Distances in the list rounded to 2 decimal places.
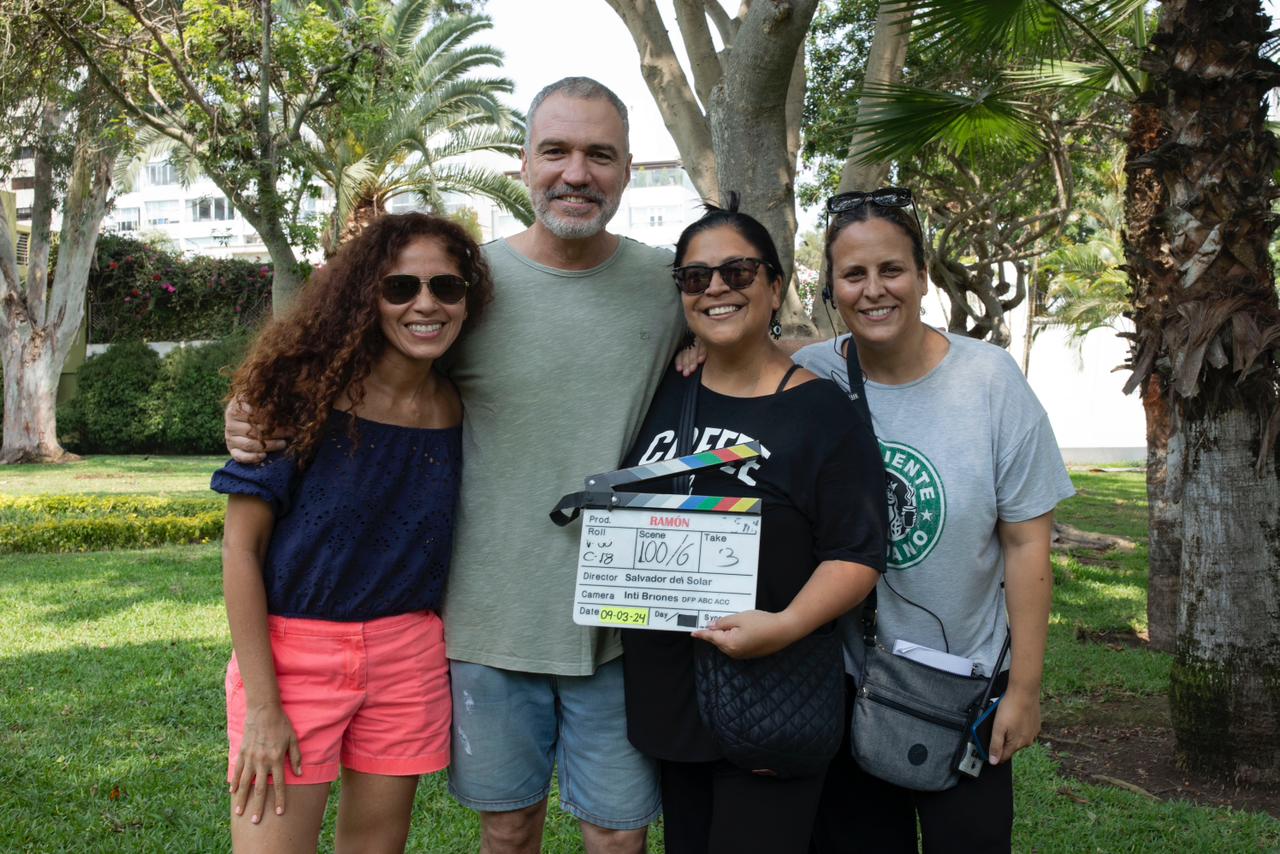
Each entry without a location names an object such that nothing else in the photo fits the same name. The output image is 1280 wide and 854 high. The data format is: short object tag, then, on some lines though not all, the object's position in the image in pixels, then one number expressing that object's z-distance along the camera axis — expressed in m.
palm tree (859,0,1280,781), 4.68
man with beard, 2.87
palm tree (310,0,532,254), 15.33
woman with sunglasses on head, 2.60
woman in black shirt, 2.45
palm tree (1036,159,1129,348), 27.78
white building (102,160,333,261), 66.19
